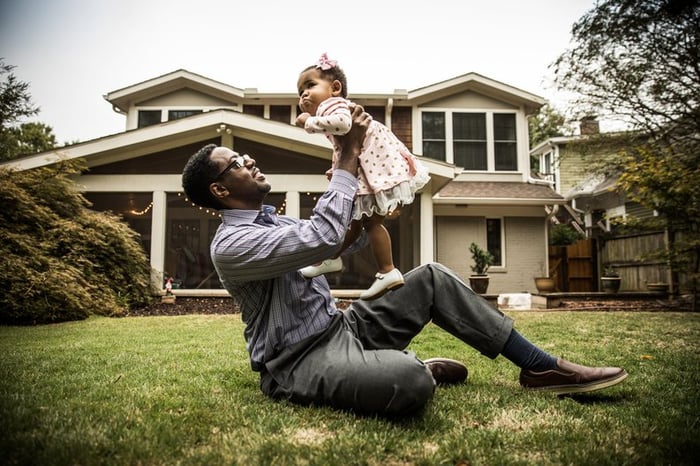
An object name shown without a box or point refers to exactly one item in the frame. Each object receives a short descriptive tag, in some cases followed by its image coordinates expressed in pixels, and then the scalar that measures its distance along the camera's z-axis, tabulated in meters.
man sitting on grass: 1.92
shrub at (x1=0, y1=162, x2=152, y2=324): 6.94
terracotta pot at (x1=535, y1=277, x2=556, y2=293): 12.31
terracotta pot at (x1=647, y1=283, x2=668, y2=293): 10.93
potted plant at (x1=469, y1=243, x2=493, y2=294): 10.28
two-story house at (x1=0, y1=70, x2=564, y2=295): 11.04
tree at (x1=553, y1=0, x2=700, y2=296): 9.35
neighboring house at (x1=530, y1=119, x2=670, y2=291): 12.26
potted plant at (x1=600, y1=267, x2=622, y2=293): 11.70
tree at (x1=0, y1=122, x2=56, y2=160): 23.14
